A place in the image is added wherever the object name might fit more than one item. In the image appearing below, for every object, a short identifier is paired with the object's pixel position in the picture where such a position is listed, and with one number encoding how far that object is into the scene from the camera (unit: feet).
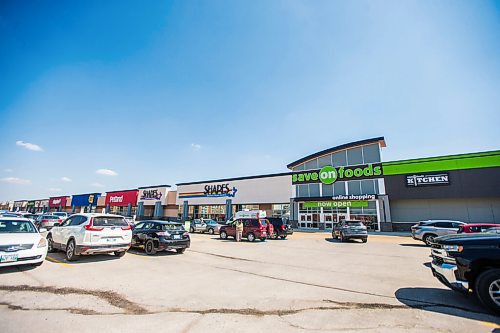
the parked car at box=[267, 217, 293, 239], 66.28
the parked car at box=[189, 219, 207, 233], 87.86
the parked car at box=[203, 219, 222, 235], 82.84
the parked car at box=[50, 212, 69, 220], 84.39
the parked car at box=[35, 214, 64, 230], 73.44
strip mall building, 79.97
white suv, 28.30
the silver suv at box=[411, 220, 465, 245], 52.44
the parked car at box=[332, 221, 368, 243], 57.52
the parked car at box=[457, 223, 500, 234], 40.63
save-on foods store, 94.79
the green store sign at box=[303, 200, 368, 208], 96.43
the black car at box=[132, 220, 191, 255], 35.37
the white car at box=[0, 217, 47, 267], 21.83
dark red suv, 57.82
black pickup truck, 14.84
